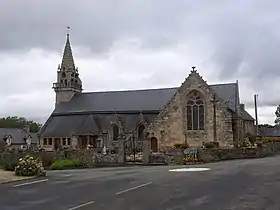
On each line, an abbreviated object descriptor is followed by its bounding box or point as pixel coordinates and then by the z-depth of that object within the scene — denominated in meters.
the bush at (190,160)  30.45
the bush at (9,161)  24.28
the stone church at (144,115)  48.03
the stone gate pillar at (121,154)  31.42
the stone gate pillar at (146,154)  30.45
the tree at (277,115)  126.31
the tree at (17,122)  112.20
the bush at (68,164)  29.89
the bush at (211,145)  37.56
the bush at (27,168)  20.22
